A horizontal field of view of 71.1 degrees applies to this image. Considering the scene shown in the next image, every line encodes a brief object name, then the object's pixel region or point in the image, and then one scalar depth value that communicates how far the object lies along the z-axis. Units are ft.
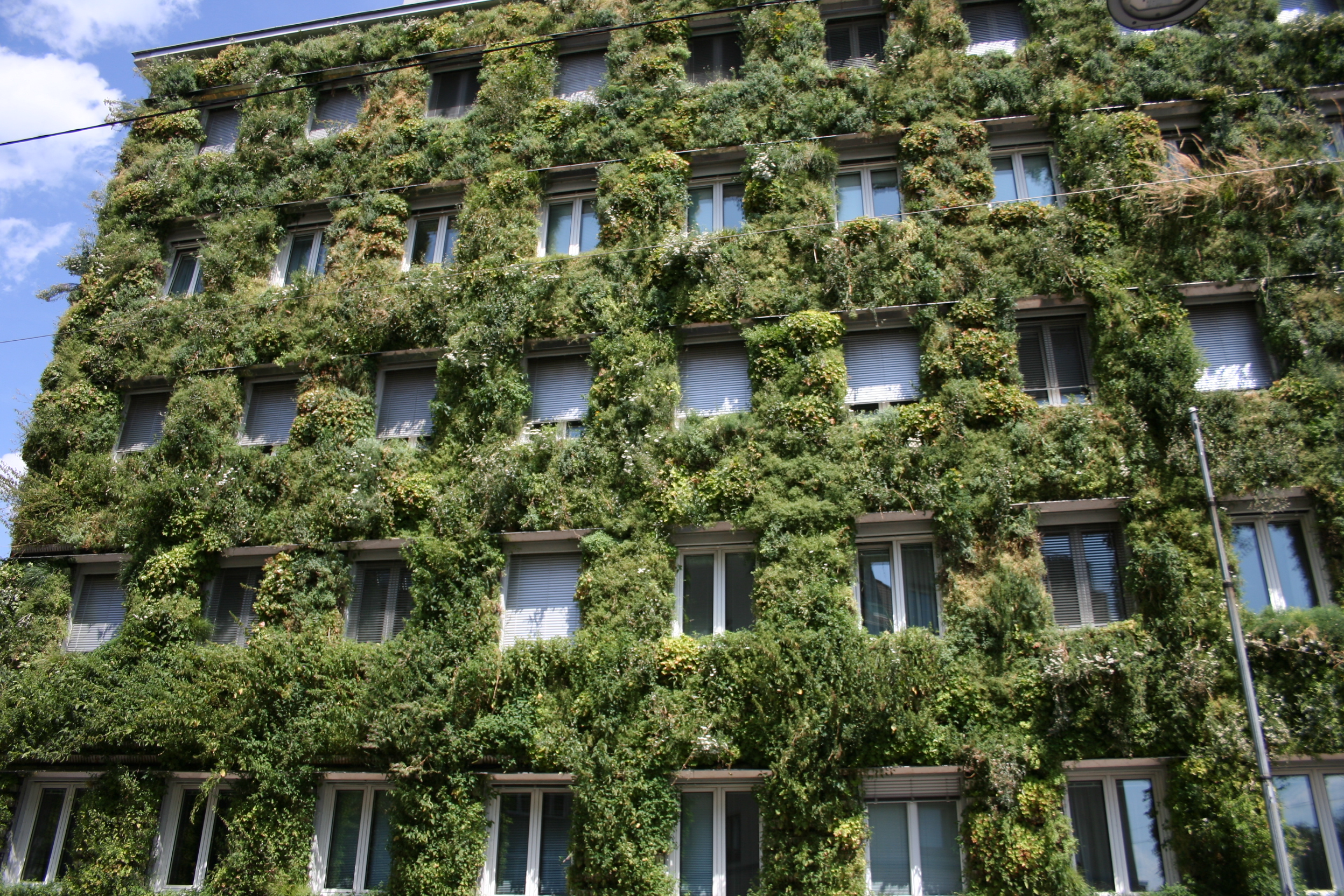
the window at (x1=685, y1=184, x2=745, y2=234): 63.00
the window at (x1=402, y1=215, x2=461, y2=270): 68.03
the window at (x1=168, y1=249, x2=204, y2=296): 72.84
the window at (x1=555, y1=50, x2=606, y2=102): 71.00
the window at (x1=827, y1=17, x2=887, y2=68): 66.85
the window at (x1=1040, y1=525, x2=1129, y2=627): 48.70
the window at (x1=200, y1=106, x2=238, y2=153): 78.07
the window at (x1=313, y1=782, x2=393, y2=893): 51.47
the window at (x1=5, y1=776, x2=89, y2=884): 56.39
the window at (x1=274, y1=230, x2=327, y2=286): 70.54
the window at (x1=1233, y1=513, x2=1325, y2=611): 47.24
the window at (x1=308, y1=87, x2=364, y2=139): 75.36
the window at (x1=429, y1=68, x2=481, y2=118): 73.20
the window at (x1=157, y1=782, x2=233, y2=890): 53.88
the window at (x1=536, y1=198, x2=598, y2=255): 64.95
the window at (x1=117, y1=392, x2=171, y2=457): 67.10
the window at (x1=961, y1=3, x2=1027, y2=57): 64.44
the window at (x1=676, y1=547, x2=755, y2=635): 51.90
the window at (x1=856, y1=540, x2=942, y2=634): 50.44
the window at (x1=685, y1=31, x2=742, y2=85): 68.49
